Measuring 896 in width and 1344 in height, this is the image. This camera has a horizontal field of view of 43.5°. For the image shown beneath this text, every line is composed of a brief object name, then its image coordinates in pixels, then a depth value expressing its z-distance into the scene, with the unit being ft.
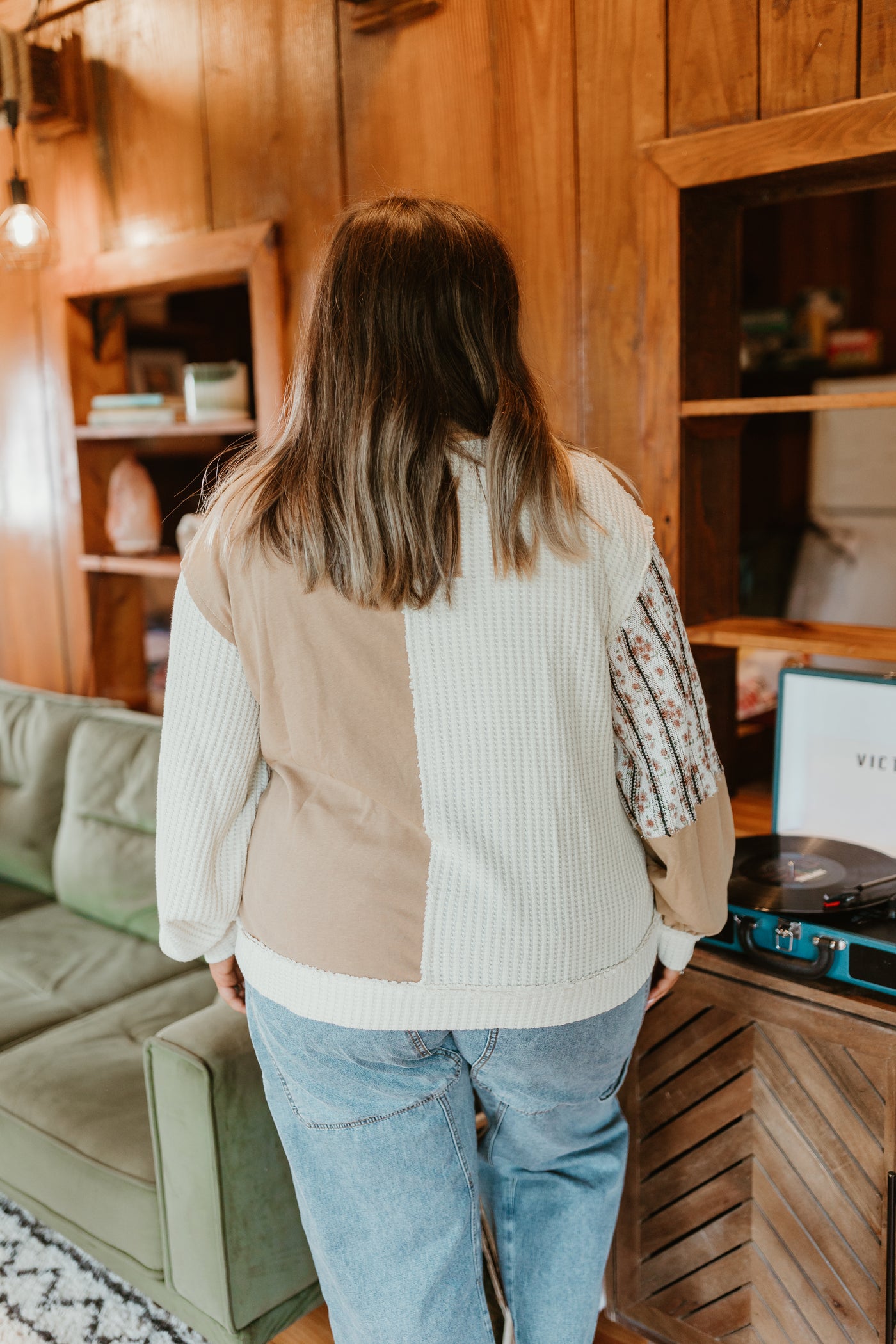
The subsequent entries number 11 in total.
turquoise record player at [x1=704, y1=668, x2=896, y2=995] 4.66
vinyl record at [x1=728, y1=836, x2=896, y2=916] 4.74
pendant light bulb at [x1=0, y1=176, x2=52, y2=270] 7.89
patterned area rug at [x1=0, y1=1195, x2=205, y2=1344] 5.82
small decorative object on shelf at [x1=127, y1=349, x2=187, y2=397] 10.93
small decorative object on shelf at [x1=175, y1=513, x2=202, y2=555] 8.38
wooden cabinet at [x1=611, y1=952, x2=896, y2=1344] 4.56
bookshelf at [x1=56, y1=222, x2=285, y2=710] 7.55
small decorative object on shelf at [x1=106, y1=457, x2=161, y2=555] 9.11
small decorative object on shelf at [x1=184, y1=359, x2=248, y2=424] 8.17
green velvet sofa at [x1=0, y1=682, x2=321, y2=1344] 5.11
